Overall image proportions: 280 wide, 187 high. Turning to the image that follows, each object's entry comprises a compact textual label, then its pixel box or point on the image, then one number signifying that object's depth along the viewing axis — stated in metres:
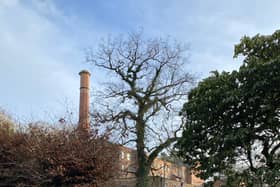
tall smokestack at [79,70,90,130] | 14.02
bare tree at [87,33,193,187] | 19.91
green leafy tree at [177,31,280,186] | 8.27
